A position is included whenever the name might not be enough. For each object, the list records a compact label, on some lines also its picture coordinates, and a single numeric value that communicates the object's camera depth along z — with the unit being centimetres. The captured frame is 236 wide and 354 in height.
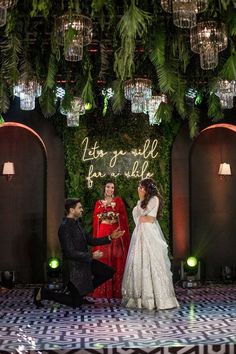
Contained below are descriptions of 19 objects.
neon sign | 954
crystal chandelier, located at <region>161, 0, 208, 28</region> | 411
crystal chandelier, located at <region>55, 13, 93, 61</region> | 450
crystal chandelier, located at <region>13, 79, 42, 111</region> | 610
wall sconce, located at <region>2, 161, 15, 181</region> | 948
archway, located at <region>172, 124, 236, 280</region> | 977
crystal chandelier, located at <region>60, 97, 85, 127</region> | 760
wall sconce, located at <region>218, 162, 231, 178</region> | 980
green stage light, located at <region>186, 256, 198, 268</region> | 924
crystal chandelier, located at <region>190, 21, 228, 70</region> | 478
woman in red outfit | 769
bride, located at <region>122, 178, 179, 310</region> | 636
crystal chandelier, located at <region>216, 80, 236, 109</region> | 595
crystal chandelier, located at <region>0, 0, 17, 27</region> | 399
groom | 630
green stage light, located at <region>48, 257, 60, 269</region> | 899
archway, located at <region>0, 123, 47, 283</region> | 970
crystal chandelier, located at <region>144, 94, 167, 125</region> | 783
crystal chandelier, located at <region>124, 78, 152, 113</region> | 638
